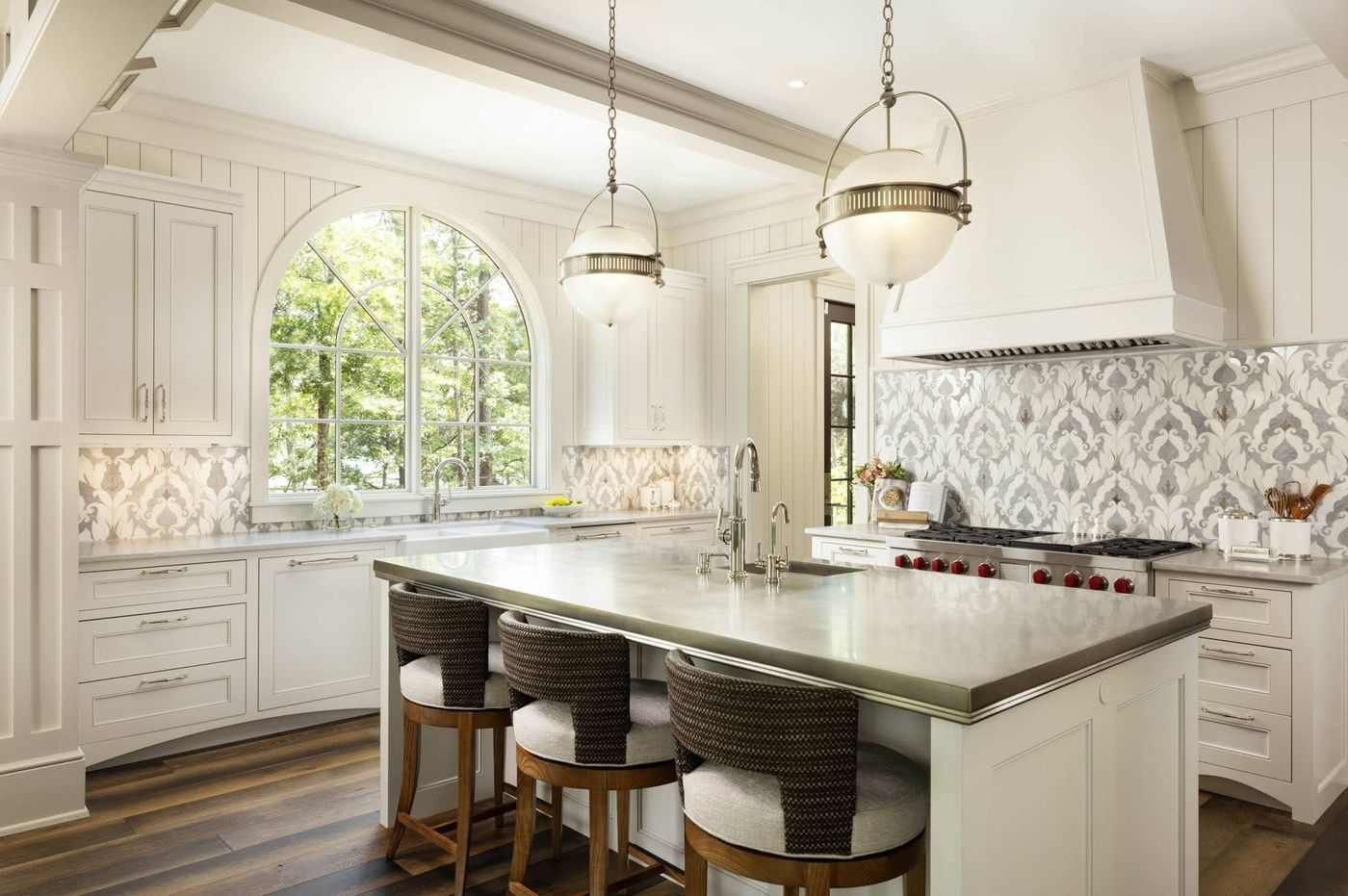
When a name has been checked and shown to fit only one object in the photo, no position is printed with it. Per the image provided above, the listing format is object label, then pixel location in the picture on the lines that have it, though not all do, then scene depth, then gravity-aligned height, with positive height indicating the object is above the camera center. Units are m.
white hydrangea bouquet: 4.82 -0.33
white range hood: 3.74 +0.92
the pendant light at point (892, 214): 2.19 +0.57
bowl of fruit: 5.90 -0.42
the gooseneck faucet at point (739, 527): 2.84 -0.27
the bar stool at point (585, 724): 2.15 -0.70
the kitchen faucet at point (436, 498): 5.40 -0.33
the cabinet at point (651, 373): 6.14 +0.49
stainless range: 3.65 -0.50
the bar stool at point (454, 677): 2.62 -0.71
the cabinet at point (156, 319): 4.12 +0.60
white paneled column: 3.27 -0.15
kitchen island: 1.63 -0.48
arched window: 5.09 +0.50
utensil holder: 3.62 -0.38
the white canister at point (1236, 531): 3.76 -0.37
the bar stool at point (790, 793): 1.67 -0.70
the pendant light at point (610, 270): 2.92 +0.57
